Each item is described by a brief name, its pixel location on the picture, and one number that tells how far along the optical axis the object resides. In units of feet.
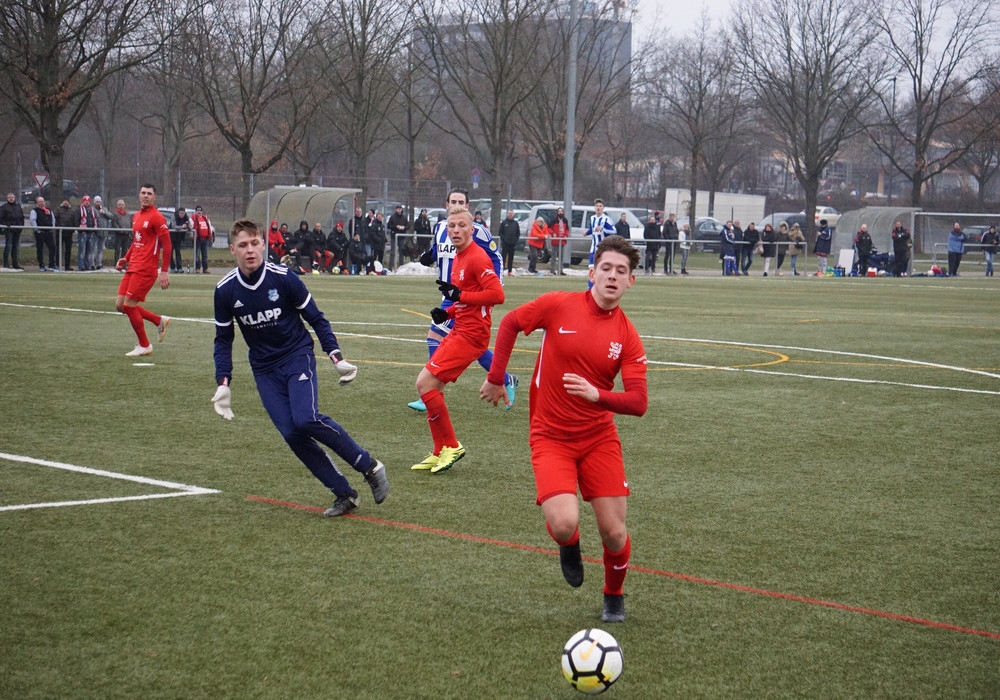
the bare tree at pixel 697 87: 179.73
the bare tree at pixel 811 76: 169.99
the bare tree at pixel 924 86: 172.14
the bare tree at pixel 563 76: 150.00
